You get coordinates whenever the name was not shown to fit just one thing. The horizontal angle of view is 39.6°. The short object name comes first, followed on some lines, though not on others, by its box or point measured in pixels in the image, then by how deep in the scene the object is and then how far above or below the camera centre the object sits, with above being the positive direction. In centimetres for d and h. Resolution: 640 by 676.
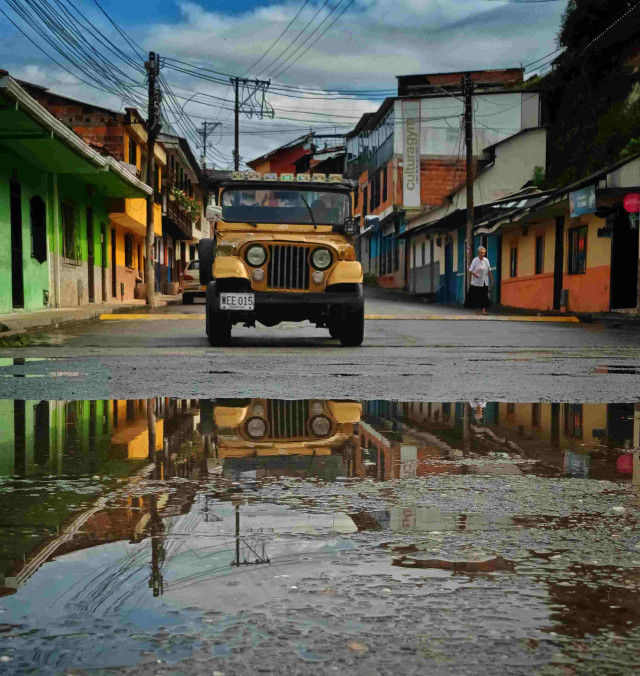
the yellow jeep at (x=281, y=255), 1284 +46
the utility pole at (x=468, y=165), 3278 +466
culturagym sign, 4653 +696
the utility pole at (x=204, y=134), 6919 +1212
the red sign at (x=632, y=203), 2088 +197
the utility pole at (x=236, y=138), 5566 +963
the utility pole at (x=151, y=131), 2875 +512
